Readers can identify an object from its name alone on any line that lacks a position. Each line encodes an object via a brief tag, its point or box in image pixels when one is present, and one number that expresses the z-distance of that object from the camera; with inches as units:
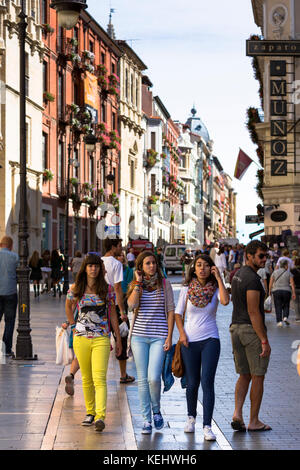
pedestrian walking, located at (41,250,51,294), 1309.5
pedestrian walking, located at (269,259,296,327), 824.9
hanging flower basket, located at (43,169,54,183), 1736.0
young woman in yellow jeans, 336.5
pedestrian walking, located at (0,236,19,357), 546.3
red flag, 1887.3
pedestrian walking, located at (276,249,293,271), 864.8
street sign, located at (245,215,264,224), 1841.8
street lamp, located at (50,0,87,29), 494.0
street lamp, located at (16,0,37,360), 542.0
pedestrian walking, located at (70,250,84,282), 1099.3
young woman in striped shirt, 335.0
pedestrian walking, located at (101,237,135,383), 453.7
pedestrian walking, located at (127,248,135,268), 1645.2
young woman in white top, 326.3
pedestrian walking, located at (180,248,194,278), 2051.2
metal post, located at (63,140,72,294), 1279.5
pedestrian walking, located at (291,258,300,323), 863.7
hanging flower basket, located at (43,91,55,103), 1787.9
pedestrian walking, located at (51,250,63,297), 1252.5
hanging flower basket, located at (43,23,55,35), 1756.9
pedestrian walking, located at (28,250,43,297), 1186.0
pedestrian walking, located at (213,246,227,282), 1414.4
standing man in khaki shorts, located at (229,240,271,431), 333.1
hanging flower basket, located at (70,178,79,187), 1925.4
